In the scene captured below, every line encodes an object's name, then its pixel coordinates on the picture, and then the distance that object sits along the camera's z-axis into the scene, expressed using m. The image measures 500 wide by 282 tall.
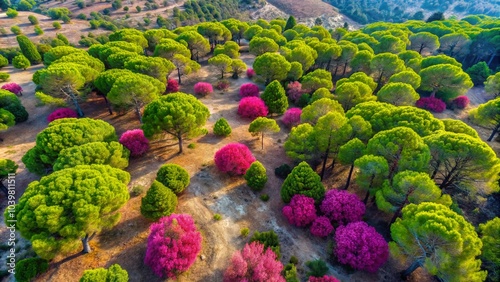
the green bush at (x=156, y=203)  24.86
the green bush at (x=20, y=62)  56.28
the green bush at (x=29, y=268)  20.73
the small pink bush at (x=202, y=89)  50.94
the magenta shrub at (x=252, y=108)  44.25
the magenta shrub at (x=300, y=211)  26.28
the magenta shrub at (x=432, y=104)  46.93
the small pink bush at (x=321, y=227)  25.68
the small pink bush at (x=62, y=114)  40.25
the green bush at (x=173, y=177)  27.91
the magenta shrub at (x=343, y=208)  26.30
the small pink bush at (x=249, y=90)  51.12
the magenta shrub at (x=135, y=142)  33.53
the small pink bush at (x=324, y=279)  20.98
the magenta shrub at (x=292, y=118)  42.59
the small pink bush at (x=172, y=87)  51.62
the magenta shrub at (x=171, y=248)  21.06
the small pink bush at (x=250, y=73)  59.38
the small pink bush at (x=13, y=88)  48.12
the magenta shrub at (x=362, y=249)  22.41
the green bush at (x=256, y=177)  30.00
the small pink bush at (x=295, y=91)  49.40
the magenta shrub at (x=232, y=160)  31.30
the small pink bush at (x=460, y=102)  49.19
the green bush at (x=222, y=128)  38.88
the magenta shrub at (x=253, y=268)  19.83
